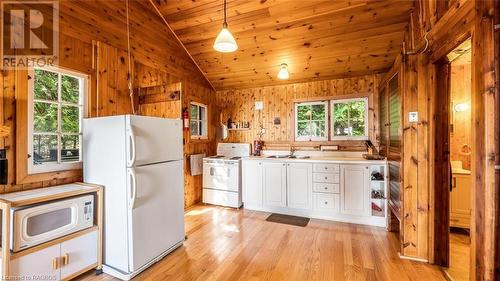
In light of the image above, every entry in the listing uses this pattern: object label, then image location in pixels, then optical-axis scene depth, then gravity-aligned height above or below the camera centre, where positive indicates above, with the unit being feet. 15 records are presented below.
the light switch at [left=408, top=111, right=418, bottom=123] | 7.75 +0.85
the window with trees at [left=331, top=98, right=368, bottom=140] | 12.98 +1.31
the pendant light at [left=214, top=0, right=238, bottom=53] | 7.28 +3.31
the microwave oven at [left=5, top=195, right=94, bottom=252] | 5.47 -2.20
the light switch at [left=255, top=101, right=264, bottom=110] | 15.38 +2.48
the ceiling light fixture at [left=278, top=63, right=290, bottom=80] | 11.09 +3.34
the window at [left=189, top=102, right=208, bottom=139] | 14.39 +1.38
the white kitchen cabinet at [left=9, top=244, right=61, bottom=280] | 5.48 -3.22
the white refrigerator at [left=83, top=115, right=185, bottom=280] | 6.90 -1.42
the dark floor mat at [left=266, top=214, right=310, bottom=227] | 11.17 -4.14
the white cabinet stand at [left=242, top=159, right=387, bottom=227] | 10.73 -2.55
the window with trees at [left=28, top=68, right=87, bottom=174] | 7.27 +0.78
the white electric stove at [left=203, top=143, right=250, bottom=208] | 13.42 -2.49
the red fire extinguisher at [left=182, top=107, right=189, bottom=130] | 12.05 +1.32
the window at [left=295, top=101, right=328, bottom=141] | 13.94 +1.26
